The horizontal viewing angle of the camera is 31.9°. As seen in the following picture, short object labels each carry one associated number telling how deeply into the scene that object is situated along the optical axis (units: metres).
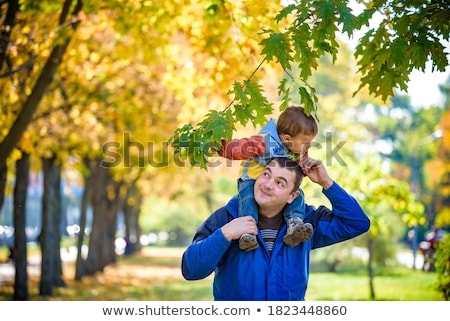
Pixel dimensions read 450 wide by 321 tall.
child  4.35
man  4.06
